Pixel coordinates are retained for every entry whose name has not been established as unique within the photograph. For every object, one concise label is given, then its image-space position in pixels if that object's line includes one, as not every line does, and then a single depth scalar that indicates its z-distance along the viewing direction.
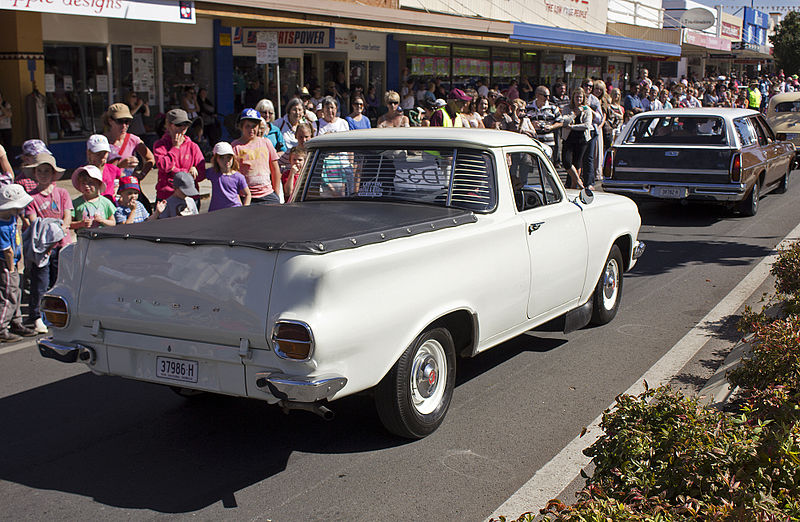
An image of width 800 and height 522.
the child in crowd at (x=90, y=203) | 7.85
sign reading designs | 12.30
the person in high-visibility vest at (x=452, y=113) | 13.43
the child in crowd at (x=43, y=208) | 7.66
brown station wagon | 12.88
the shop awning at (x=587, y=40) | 26.33
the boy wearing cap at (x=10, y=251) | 7.14
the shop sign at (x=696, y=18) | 49.88
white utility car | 4.39
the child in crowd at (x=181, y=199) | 7.78
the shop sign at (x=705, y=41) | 41.38
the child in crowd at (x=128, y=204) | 8.23
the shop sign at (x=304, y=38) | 17.48
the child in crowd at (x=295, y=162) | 9.90
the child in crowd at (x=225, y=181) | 8.25
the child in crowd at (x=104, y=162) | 8.39
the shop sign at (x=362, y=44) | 24.67
